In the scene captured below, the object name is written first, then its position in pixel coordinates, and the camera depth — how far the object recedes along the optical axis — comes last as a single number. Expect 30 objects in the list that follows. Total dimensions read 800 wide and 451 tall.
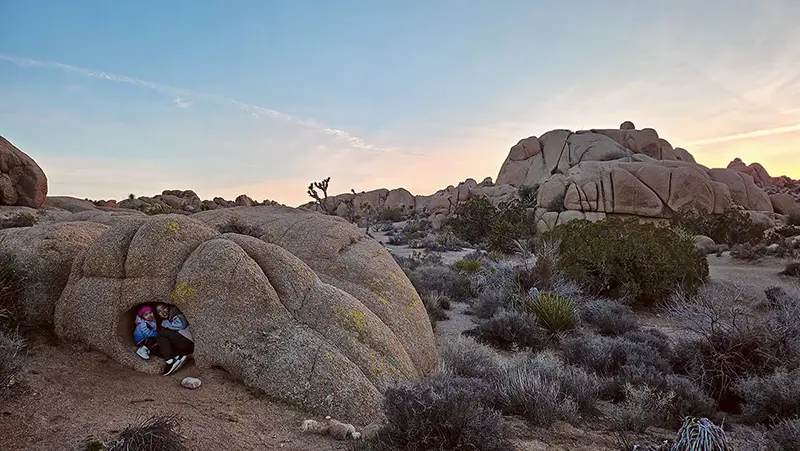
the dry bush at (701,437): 3.94
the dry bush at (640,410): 5.55
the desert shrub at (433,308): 11.44
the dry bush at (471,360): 6.98
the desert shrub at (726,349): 6.73
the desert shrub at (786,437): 4.64
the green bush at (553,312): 10.20
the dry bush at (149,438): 3.89
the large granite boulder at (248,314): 5.49
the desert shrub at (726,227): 26.52
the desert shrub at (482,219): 32.28
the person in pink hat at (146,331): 5.93
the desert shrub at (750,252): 20.41
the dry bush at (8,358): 4.71
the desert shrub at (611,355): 7.73
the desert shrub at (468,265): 17.53
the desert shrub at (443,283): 14.13
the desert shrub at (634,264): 13.33
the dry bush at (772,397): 5.69
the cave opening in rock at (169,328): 5.90
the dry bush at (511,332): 9.50
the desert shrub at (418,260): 19.56
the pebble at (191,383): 5.37
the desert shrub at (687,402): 5.93
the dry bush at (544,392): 5.62
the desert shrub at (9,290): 5.89
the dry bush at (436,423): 4.41
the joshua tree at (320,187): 25.66
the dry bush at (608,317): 10.52
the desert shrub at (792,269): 16.92
